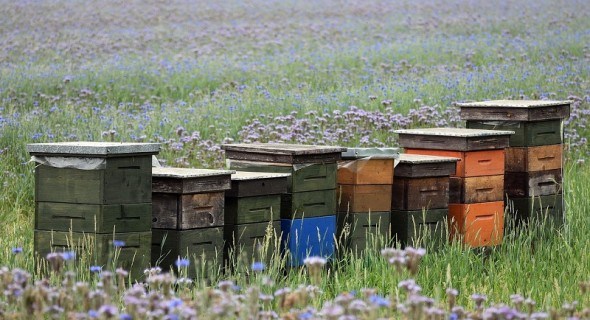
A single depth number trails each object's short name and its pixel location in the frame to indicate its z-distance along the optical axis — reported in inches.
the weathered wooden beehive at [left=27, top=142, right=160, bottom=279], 437.4
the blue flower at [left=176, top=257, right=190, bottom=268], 335.3
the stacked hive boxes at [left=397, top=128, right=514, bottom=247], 572.1
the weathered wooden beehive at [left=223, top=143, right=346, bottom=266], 508.4
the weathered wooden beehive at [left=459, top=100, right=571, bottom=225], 612.4
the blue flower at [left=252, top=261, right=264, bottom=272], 320.1
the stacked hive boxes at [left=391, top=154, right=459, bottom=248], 546.9
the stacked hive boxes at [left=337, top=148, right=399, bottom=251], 533.3
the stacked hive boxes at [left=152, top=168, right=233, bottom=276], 461.1
